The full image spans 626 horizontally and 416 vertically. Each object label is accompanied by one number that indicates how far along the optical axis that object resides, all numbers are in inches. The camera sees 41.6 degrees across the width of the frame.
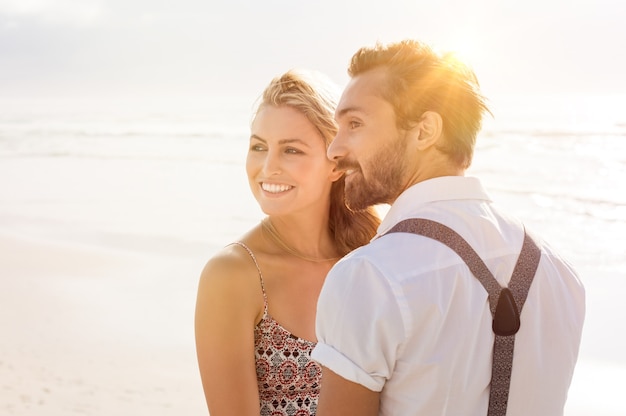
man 76.5
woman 120.3
